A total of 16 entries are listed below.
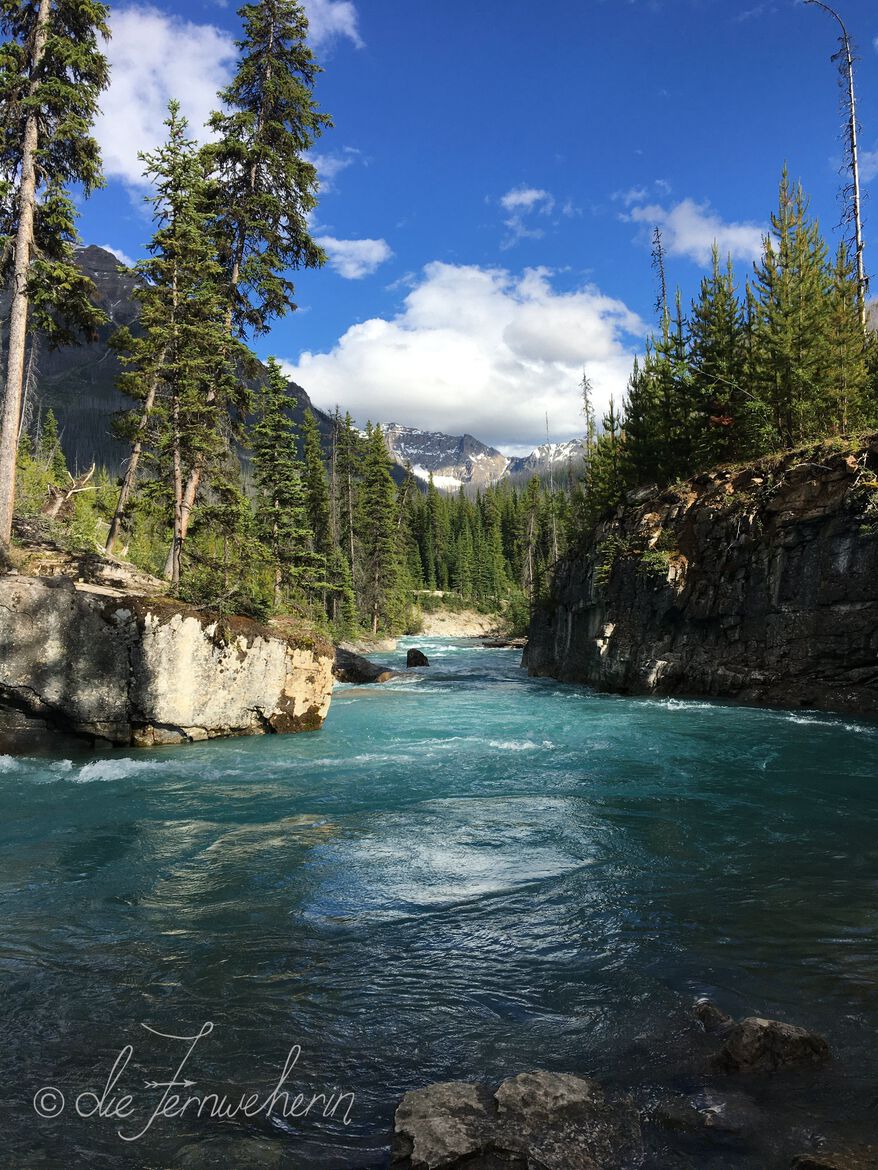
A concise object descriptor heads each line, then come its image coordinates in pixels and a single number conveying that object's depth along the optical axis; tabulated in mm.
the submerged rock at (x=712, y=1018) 3904
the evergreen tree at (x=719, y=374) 25391
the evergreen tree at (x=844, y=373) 23000
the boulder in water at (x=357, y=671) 30172
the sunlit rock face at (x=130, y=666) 12617
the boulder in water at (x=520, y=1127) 2795
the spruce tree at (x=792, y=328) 23078
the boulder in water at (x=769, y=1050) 3455
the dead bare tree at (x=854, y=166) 26984
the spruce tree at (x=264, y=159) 21016
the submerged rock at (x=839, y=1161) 2608
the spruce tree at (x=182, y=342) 18203
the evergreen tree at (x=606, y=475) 33094
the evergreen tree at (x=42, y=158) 15133
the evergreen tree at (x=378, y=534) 60125
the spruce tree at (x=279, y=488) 29812
